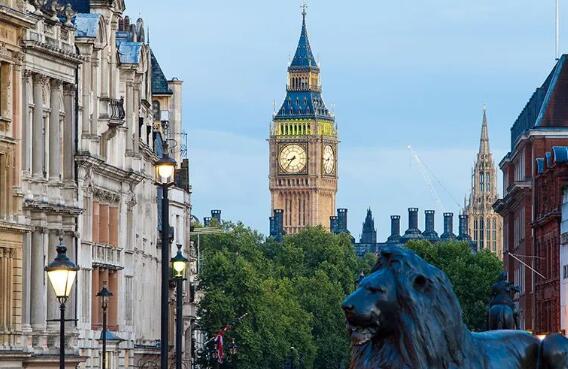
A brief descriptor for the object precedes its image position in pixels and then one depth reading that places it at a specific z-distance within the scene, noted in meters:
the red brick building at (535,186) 137.75
